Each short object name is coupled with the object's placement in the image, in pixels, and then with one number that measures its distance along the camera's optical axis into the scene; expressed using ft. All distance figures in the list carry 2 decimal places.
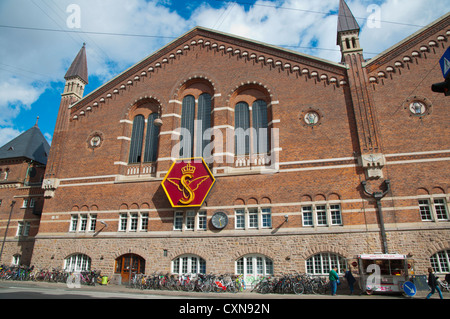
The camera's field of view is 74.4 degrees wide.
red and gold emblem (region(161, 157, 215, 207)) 66.74
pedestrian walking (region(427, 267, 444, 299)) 43.48
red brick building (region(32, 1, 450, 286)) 57.47
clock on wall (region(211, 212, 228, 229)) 64.28
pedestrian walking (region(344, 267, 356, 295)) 50.80
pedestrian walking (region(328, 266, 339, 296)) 49.11
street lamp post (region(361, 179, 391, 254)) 54.44
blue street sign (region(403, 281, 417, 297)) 43.01
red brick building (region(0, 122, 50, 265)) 89.25
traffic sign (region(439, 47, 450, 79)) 20.94
